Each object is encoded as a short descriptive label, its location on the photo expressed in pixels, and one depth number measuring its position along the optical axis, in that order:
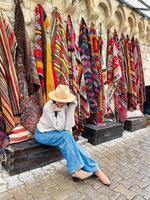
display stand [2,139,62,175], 2.01
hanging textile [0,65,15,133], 2.11
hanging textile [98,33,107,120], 3.16
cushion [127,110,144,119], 3.81
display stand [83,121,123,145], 2.90
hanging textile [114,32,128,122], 3.56
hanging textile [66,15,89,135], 2.77
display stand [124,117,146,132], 3.65
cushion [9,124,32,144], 2.16
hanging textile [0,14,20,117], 2.12
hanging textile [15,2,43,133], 2.25
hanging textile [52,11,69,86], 2.60
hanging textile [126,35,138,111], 3.79
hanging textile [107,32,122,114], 3.39
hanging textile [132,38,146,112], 4.01
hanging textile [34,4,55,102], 2.45
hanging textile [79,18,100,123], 2.98
